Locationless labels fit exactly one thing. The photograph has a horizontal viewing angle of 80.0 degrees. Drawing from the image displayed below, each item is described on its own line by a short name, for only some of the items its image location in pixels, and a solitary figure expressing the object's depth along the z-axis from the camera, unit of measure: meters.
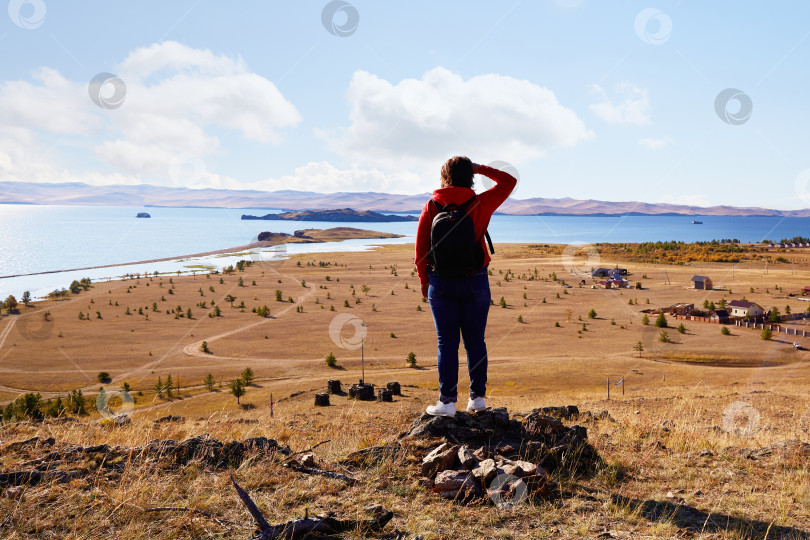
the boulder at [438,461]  4.51
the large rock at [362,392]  24.83
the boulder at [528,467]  4.30
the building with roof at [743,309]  46.97
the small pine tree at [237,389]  26.00
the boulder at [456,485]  4.09
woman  5.03
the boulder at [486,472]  4.23
